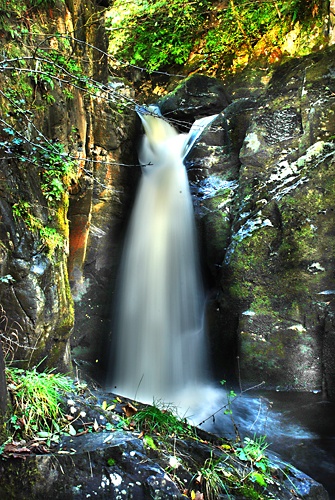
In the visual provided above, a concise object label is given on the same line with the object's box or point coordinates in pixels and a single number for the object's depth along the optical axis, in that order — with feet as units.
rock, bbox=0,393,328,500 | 7.59
